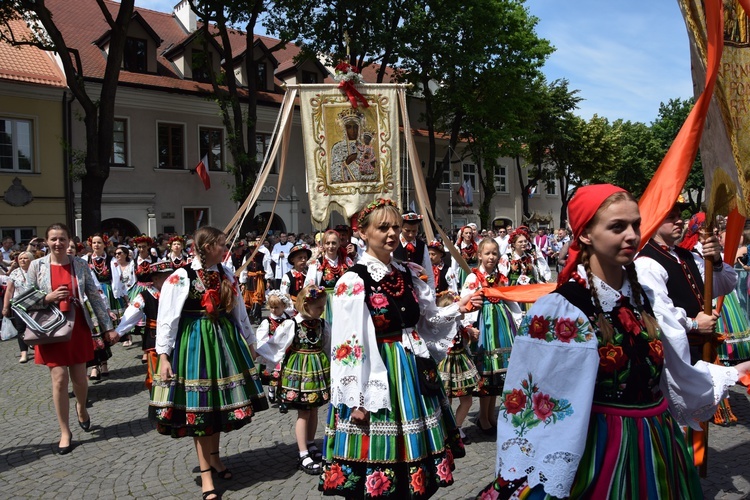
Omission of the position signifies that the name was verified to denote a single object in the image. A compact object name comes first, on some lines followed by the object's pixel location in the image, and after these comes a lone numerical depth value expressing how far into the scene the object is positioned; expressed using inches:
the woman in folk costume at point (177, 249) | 366.3
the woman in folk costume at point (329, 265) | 285.5
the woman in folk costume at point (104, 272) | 429.9
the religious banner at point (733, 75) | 130.3
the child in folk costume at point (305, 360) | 214.5
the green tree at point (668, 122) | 1990.7
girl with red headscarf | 92.1
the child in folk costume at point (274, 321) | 226.5
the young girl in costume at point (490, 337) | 243.0
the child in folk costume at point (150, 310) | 235.7
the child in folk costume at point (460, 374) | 234.5
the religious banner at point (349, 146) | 289.1
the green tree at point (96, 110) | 728.3
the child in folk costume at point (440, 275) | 339.9
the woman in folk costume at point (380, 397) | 142.0
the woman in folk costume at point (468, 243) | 395.9
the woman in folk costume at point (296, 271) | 317.4
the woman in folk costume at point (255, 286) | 598.5
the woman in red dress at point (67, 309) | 239.9
